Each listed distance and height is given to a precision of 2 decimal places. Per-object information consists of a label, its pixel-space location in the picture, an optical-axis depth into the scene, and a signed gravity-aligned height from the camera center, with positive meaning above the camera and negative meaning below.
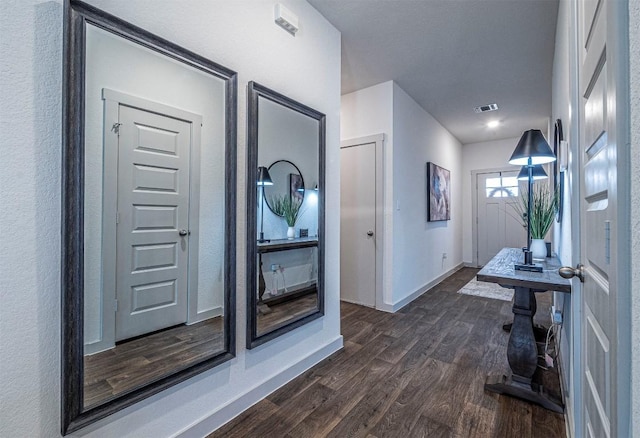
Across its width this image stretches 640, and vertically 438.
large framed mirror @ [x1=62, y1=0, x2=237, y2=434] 1.06 +0.02
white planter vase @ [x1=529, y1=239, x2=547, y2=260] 2.45 -0.23
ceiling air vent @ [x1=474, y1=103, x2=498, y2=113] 4.07 +1.59
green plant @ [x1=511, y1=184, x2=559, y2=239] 2.39 +0.04
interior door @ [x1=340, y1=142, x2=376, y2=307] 3.54 -0.04
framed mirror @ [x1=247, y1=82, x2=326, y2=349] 1.72 +0.04
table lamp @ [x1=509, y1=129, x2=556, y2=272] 1.94 +0.44
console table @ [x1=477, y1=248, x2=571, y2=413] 1.73 -0.77
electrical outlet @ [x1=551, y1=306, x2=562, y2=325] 1.90 -0.63
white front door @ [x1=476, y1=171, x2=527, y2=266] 5.69 +0.12
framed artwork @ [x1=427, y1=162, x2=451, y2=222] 4.42 +0.45
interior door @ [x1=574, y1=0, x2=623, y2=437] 0.60 +0.00
